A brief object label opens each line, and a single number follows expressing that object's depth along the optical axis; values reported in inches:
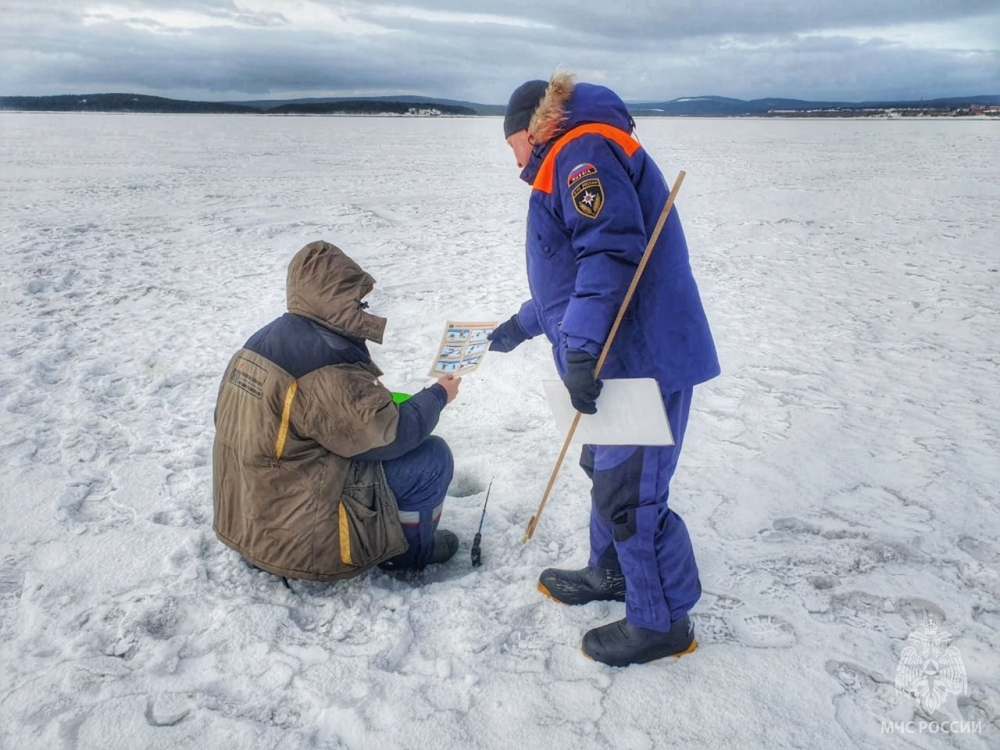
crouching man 89.0
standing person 77.0
